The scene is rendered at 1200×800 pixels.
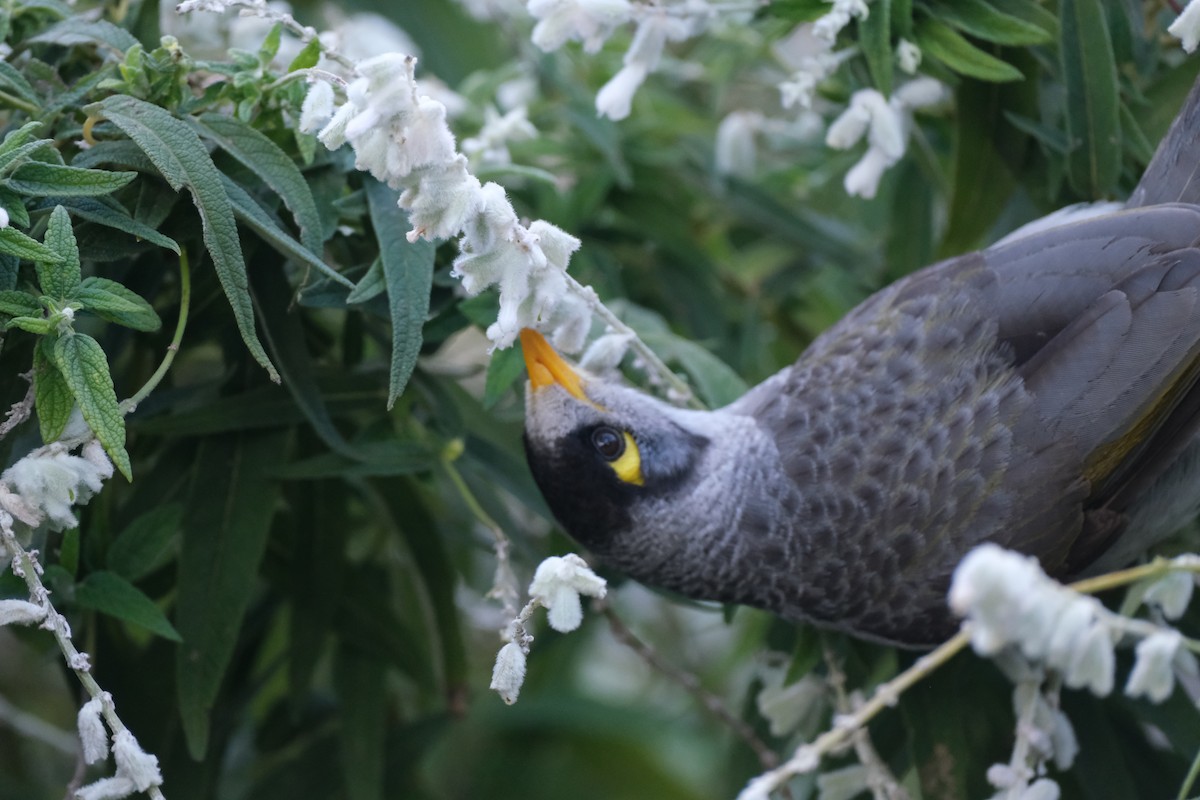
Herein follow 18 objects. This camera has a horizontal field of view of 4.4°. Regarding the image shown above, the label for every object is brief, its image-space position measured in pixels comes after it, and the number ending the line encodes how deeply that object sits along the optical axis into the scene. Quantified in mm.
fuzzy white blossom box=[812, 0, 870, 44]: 3123
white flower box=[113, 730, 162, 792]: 3061
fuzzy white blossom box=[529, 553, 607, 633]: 3066
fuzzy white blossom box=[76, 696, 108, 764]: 3060
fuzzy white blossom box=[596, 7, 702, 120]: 3146
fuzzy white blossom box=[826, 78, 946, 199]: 3142
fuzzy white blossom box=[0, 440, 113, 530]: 3069
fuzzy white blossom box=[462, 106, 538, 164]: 3147
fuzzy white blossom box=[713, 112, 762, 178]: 3241
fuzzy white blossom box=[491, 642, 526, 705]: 3067
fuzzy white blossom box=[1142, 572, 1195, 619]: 3063
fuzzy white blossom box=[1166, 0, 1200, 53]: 3102
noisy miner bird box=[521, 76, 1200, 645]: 3122
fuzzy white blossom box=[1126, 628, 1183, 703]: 3039
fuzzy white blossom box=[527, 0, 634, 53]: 3130
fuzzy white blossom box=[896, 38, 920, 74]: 3130
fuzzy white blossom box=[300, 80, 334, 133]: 3088
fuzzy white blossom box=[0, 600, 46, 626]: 3063
